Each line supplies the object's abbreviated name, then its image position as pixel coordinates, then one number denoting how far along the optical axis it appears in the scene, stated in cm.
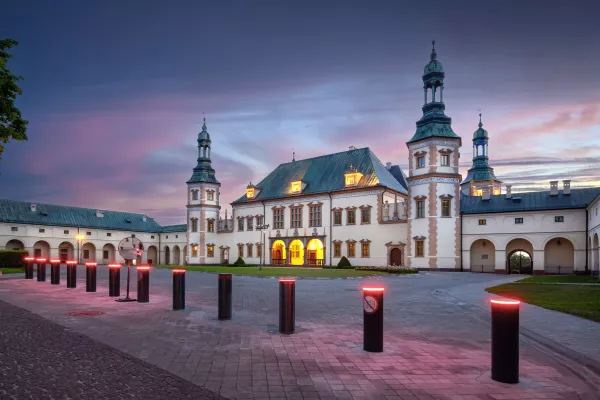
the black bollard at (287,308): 820
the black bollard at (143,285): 1273
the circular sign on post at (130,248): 1252
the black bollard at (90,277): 1664
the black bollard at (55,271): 2021
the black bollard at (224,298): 979
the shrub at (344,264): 4363
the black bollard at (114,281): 1474
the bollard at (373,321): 672
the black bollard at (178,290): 1142
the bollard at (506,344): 526
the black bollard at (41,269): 2093
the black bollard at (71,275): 1795
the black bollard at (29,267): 2344
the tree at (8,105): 1465
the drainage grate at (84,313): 1034
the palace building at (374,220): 4053
